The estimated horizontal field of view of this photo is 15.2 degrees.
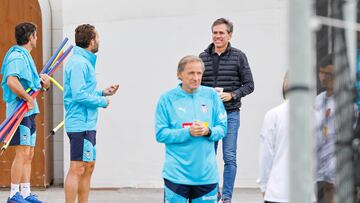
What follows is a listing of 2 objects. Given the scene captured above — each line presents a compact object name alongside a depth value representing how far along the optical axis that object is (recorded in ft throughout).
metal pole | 15.96
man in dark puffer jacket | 42.62
